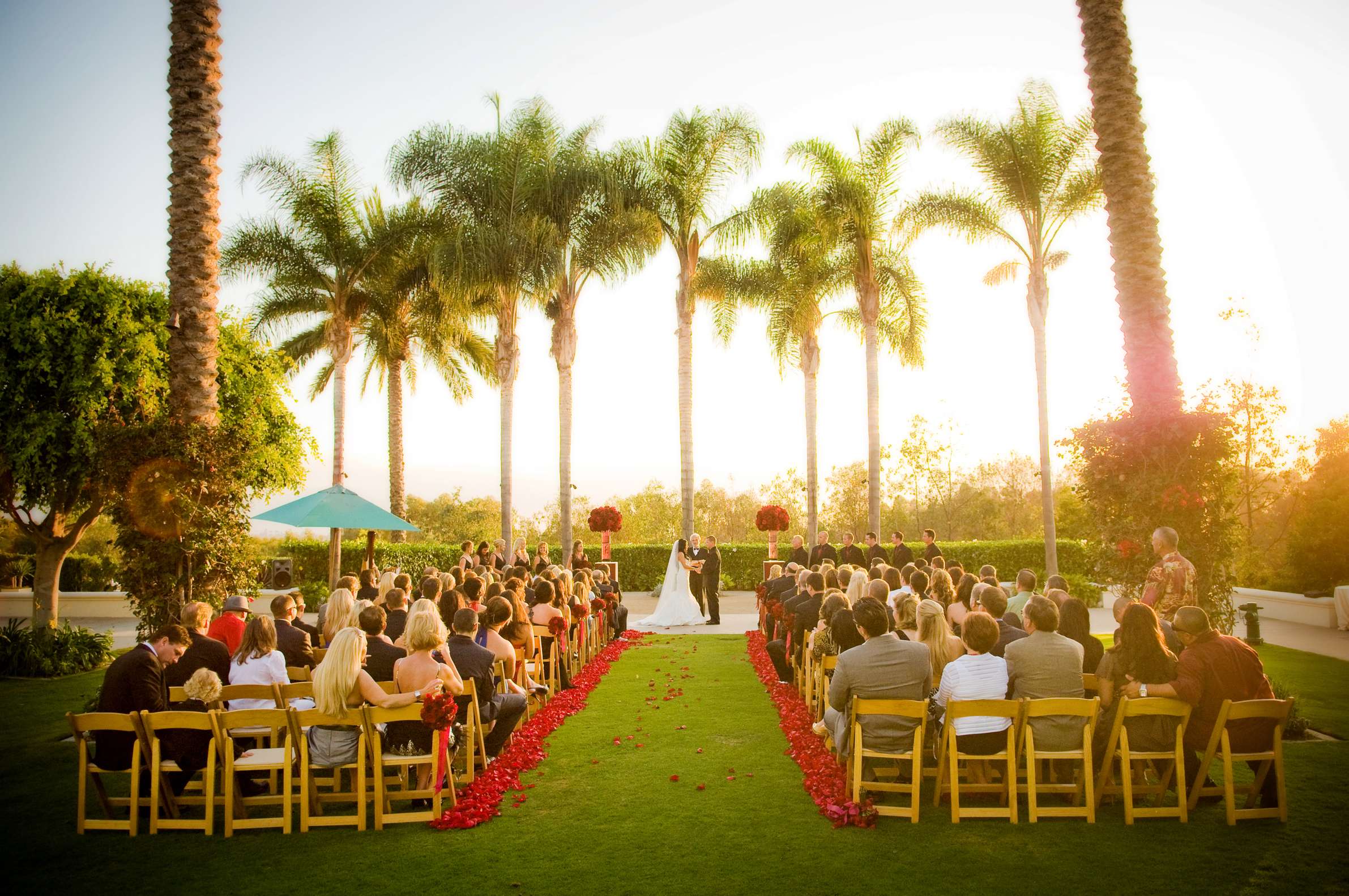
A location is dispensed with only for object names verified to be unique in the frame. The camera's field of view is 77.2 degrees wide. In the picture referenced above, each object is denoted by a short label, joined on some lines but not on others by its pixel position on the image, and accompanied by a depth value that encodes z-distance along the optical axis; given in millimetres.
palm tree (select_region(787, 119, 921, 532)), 21750
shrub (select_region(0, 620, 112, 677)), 13305
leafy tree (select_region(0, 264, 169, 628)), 15211
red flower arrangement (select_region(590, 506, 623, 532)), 23156
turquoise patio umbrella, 12984
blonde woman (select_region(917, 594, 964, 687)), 7047
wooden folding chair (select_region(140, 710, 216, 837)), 5879
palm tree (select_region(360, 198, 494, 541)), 23625
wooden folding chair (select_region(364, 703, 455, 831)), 5953
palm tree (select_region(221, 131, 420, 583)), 22375
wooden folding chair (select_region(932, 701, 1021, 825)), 5926
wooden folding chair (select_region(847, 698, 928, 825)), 6012
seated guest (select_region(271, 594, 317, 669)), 8039
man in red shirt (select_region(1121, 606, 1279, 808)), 6031
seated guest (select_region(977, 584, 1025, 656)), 7172
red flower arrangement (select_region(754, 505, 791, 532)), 24141
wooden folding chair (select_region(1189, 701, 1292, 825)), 5789
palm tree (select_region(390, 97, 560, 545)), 21344
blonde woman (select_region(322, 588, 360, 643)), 7898
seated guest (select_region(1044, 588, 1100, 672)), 7129
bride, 18734
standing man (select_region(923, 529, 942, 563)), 16156
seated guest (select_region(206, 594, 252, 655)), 8508
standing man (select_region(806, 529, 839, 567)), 16984
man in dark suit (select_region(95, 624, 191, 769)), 6211
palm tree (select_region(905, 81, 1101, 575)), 19609
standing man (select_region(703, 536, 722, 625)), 19016
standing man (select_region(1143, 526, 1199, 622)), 8086
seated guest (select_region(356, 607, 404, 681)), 6938
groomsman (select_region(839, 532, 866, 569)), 17906
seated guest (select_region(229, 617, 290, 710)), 6898
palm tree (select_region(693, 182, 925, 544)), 23750
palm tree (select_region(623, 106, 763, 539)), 23000
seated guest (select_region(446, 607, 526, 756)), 7230
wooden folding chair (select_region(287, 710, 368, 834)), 5957
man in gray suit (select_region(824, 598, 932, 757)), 6293
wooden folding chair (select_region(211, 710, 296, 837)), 5891
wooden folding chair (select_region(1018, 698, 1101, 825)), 5898
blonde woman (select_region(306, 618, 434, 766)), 6031
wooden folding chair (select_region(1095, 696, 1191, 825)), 5930
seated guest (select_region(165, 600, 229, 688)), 6863
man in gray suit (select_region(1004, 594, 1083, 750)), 6266
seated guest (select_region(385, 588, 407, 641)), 8734
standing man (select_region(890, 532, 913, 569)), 16953
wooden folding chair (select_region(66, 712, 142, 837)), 5777
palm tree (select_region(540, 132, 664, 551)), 22219
